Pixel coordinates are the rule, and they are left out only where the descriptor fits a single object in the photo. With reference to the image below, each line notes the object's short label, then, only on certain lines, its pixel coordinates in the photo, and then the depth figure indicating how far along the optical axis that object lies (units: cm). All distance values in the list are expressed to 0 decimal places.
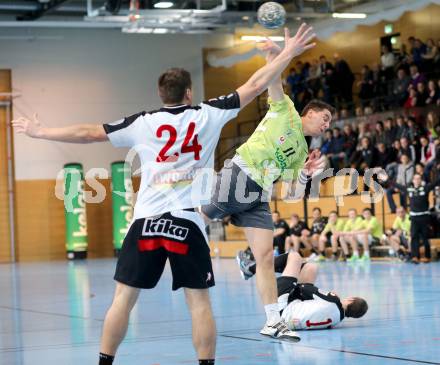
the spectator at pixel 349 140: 2484
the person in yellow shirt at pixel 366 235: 2116
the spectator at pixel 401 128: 2317
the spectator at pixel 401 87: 2469
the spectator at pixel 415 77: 2412
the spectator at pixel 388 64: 2664
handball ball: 950
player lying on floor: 769
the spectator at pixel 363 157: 2358
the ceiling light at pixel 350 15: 2592
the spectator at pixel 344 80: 2839
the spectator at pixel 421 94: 2390
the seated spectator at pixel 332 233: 2195
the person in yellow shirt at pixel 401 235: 1989
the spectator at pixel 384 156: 2319
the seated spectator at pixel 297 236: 2273
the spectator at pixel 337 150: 2484
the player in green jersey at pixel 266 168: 739
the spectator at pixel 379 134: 2402
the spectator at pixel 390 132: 2362
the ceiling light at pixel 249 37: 2976
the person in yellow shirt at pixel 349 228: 2159
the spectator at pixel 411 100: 2406
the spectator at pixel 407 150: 2230
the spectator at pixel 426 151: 2170
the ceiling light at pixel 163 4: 2459
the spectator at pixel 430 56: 2456
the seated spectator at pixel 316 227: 2262
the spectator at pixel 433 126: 2238
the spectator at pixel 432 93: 2340
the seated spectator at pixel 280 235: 2305
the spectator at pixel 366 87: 2708
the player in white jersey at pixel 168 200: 517
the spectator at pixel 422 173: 2046
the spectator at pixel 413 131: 2283
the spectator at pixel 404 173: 2141
